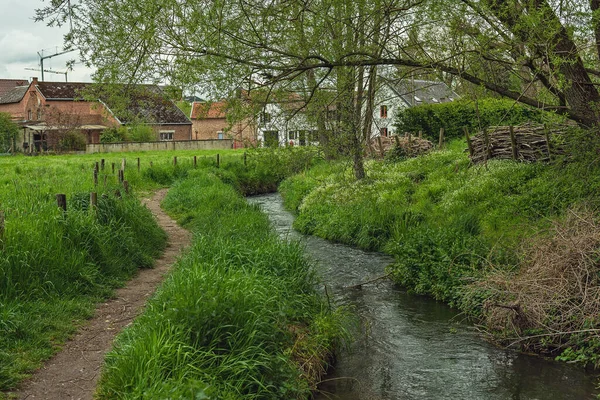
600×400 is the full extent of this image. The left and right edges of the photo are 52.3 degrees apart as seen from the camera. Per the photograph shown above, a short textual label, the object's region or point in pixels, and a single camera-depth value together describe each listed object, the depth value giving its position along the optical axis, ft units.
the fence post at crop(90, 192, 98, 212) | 37.04
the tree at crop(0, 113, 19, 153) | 169.27
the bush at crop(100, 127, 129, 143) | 171.15
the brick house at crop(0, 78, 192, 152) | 168.04
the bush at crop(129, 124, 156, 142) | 175.01
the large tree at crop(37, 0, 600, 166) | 34.99
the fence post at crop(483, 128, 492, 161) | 62.58
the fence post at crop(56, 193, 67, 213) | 33.63
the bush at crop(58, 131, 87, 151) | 163.43
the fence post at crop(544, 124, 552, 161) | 51.69
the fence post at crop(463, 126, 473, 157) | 65.07
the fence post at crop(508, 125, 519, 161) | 61.98
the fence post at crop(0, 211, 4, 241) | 27.71
